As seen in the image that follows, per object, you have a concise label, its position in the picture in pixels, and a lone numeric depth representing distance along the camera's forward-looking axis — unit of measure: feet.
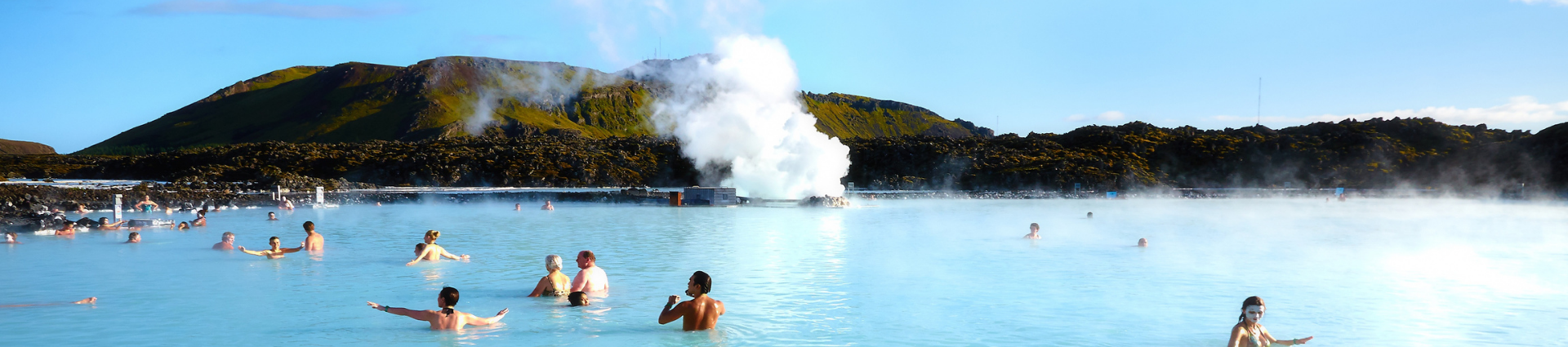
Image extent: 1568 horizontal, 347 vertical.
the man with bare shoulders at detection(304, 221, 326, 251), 56.13
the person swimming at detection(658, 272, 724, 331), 31.48
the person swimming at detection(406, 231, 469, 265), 50.34
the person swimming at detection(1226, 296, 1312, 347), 27.32
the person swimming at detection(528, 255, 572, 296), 38.73
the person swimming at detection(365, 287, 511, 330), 31.14
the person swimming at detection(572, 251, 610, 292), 38.45
